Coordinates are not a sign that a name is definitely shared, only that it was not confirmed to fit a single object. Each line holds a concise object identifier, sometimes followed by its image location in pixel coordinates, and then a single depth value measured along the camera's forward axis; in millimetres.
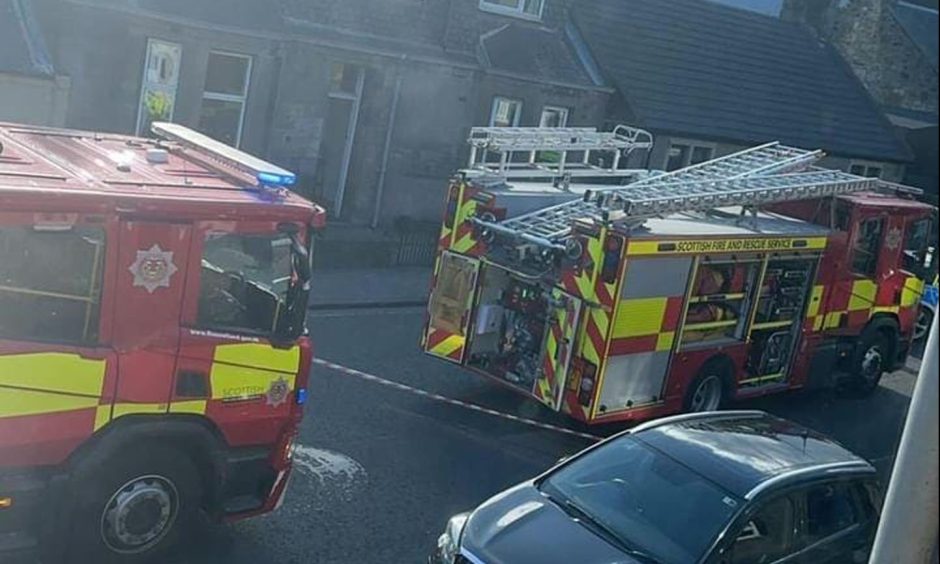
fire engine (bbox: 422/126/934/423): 10406
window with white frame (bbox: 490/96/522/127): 21141
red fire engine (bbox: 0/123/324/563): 6199
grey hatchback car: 6492
